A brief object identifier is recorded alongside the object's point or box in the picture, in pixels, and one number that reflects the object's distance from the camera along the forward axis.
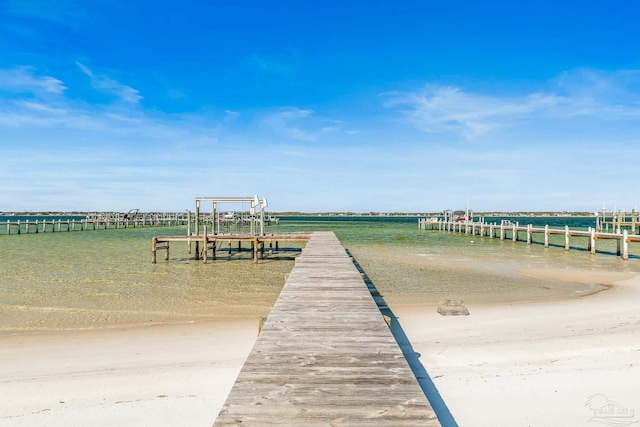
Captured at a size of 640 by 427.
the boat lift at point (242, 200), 21.27
